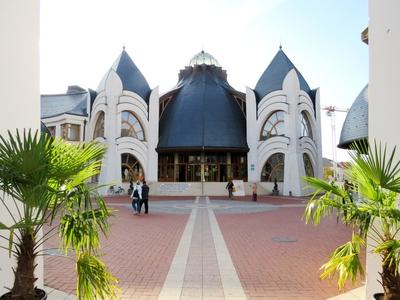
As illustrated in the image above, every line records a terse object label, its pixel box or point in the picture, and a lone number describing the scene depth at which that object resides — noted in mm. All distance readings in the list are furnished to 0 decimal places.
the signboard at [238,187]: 32788
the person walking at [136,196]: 17109
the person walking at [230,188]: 30266
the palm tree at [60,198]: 3496
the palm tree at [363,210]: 3949
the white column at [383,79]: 5137
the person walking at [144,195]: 16992
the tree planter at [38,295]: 3807
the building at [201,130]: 35531
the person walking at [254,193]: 27411
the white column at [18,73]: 5004
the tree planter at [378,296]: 4208
